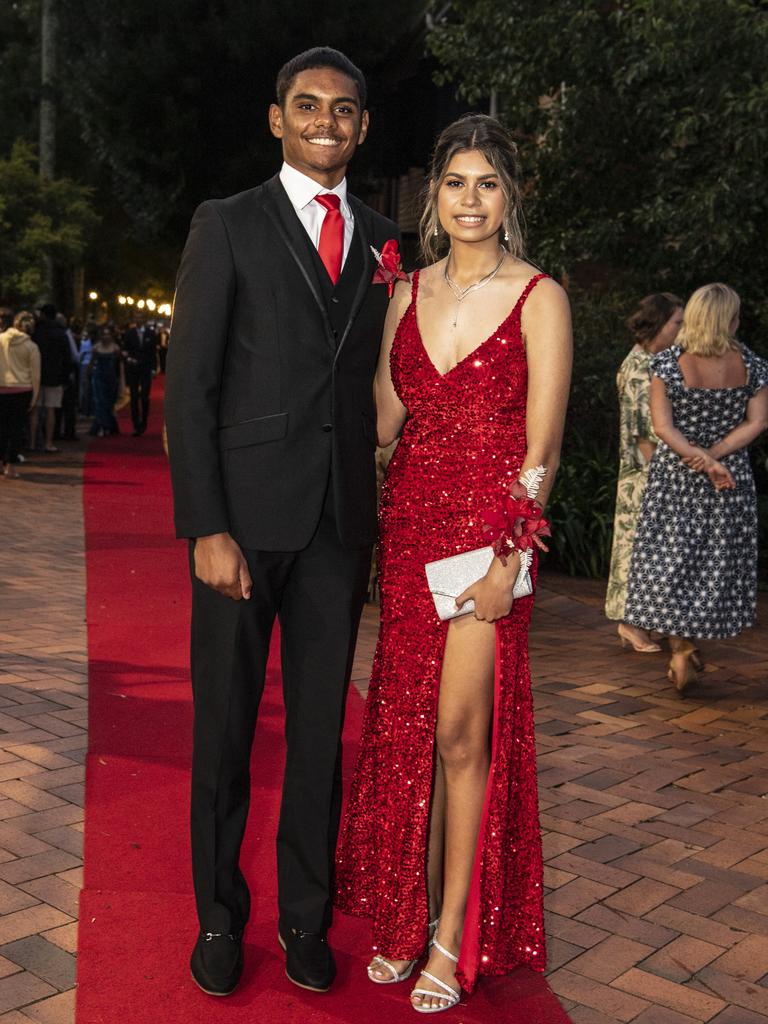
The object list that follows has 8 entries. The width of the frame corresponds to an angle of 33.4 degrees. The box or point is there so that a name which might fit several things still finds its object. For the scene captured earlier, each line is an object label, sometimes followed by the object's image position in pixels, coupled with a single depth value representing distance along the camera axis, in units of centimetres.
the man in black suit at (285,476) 308
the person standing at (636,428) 707
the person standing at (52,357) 1633
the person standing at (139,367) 2008
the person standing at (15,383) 1432
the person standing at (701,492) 625
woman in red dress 314
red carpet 318
